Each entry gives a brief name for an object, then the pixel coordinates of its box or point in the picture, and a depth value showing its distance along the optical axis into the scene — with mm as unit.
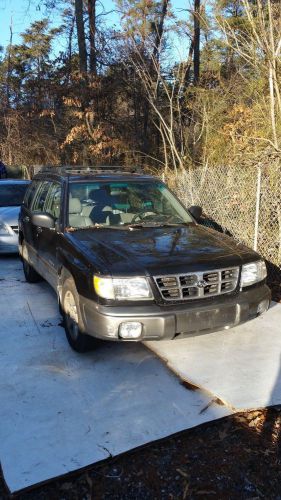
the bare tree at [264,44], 6383
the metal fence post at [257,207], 6389
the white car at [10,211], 8070
